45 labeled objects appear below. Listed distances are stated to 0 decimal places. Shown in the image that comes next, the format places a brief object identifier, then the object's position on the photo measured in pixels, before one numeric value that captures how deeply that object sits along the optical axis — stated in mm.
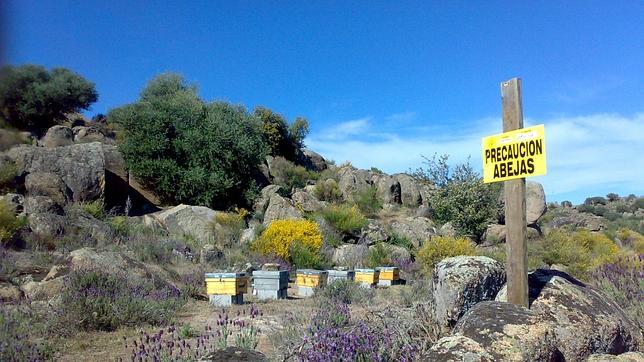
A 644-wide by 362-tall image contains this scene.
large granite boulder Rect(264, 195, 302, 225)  24781
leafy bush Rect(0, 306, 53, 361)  5738
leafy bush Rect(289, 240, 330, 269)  18172
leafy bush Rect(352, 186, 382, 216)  32781
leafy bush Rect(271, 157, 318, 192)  36469
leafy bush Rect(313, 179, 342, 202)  34094
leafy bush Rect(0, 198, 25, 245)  13750
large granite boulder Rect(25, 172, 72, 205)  19094
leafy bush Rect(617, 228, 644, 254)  25591
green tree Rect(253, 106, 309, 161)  42500
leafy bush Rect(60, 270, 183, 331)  7949
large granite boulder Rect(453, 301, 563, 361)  4625
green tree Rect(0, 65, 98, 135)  26603
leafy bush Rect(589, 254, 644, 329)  8367
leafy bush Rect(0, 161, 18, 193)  18234
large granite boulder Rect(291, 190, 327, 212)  28178
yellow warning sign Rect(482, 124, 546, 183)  5730
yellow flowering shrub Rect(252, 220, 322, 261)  18625
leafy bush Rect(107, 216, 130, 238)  17625
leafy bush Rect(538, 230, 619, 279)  14942
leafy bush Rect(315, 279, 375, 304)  11148
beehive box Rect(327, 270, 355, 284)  13867
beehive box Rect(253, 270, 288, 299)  12352
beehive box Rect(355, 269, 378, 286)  14601
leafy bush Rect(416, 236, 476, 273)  16031
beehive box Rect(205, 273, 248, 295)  10945
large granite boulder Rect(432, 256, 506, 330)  6660
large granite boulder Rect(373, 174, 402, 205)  35562
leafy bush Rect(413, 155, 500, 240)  26656
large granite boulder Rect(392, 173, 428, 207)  35844
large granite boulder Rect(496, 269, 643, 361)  5633
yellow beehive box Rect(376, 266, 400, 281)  15375
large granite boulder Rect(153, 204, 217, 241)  20859
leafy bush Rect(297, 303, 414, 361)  4969
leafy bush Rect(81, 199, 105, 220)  19047
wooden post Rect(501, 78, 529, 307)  5918
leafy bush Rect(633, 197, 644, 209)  50875
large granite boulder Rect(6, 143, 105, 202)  20188
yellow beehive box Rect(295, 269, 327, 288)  13055
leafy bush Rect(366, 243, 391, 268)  19133
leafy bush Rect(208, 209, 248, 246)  20397
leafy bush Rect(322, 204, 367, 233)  24172
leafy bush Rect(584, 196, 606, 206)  55438
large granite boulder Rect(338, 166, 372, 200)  35656
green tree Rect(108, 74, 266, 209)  26078
